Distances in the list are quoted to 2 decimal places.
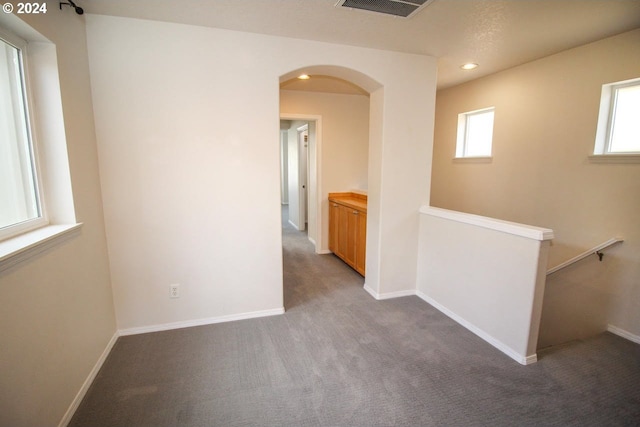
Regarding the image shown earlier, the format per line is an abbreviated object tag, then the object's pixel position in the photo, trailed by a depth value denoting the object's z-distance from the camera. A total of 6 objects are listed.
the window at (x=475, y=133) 3.87
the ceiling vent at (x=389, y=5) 1.95
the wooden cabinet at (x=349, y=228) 3.71
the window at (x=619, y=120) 2.55
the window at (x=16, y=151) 1.48
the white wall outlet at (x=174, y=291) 2.52
